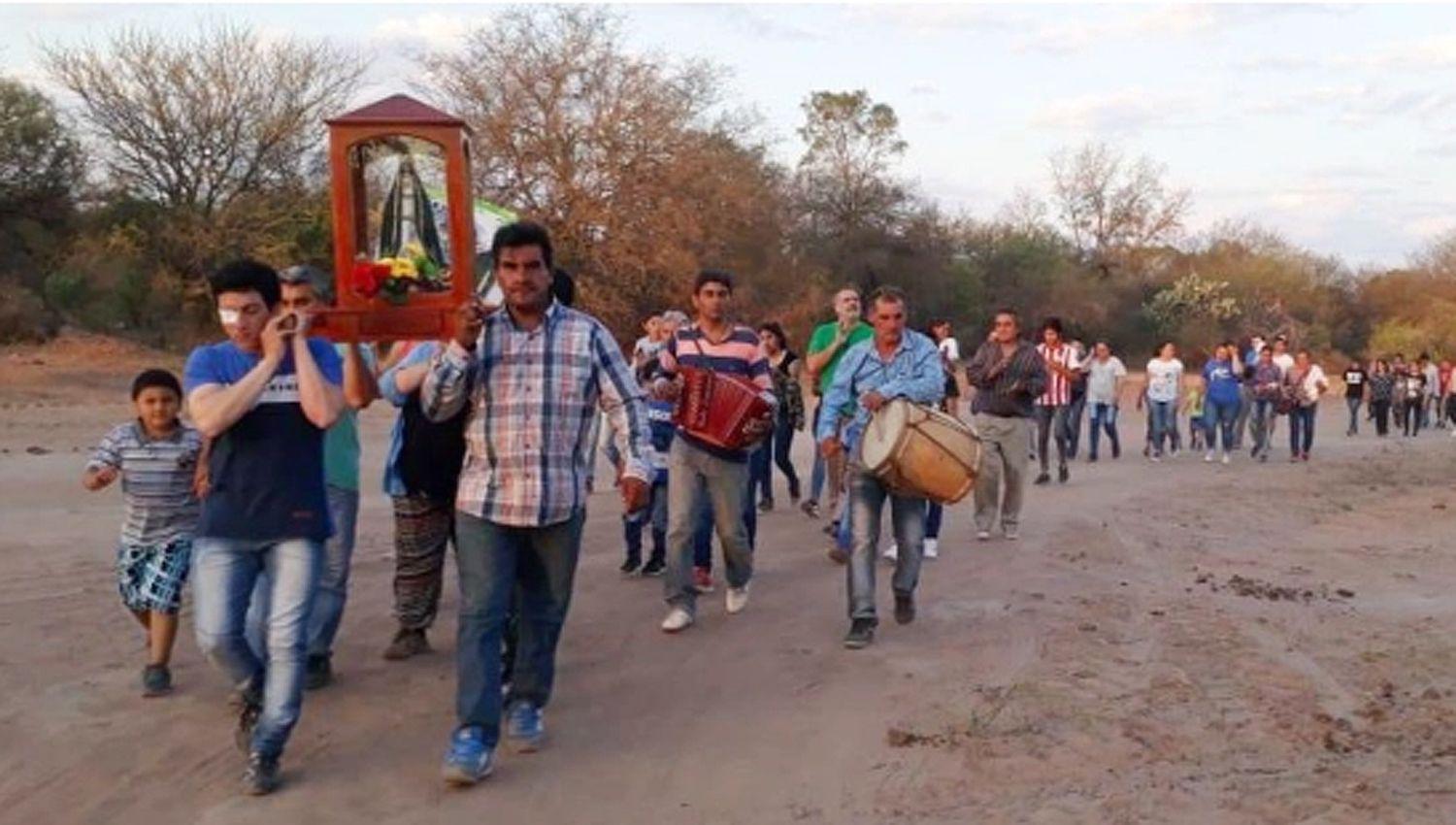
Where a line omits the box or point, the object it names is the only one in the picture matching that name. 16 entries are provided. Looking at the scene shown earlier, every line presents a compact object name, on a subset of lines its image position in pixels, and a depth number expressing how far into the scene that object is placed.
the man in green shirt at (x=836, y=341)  11.10
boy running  6.95
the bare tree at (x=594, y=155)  37.03
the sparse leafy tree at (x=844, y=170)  49.03
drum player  8.19
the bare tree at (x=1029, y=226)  61.03
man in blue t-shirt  5.66
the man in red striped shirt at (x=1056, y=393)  17.36
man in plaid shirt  5.84
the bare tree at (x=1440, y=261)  62.75
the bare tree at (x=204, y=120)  35.44
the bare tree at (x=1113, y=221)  62.50
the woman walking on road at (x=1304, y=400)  22.48
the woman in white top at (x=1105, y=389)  21.09
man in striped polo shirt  8.41
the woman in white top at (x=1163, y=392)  21.80
